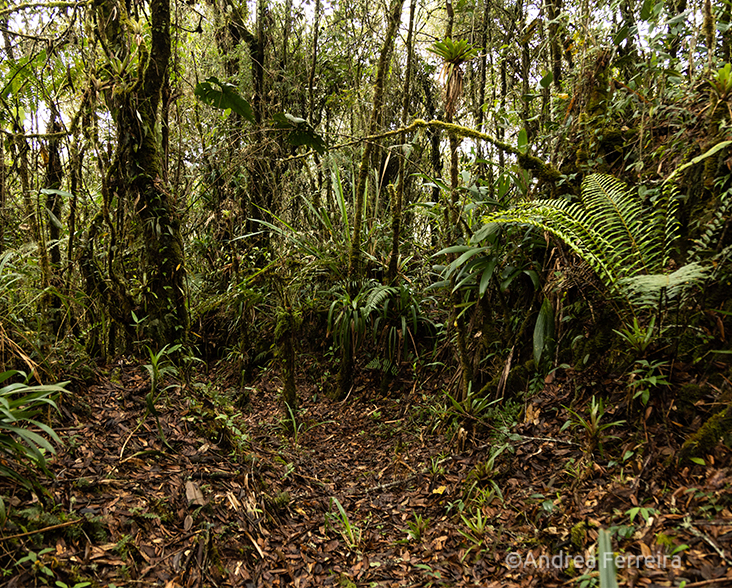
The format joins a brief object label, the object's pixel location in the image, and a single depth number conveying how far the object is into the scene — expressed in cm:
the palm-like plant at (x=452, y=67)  279
